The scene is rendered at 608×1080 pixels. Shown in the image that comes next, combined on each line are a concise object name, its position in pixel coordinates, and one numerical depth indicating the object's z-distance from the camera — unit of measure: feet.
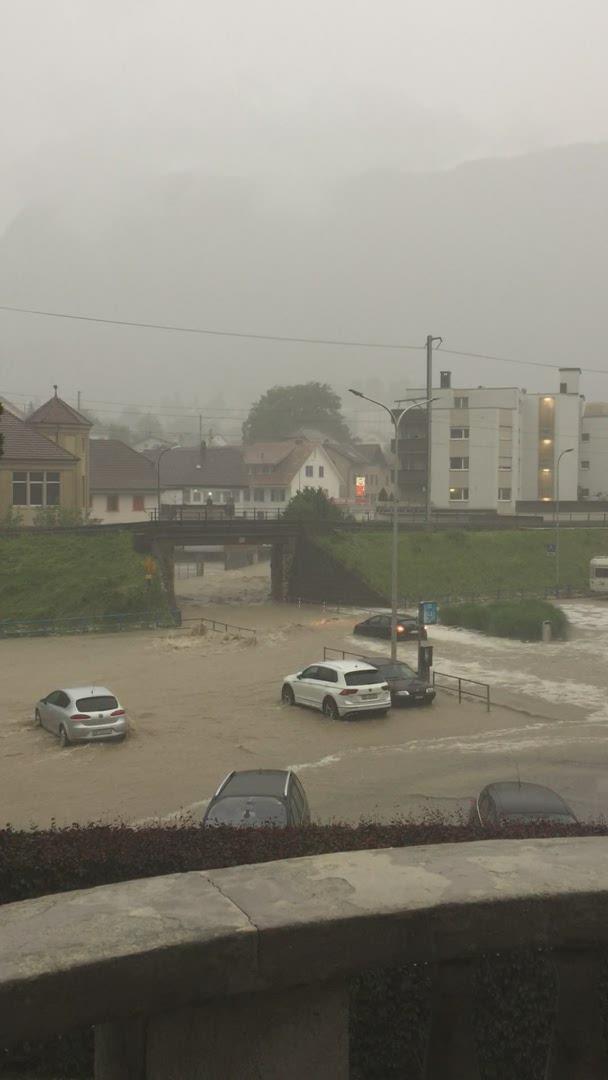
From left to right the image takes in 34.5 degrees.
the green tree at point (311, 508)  210.59
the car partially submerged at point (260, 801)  47.39
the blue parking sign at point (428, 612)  110.32
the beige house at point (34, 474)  214.90
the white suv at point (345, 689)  91.56
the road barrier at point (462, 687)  102.72
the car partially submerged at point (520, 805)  48.49
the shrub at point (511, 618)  147.84
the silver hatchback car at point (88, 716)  82.84
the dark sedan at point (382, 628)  146.11
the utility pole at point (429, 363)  205.09
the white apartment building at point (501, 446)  300.81
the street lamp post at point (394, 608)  108.39
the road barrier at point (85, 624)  158.20
